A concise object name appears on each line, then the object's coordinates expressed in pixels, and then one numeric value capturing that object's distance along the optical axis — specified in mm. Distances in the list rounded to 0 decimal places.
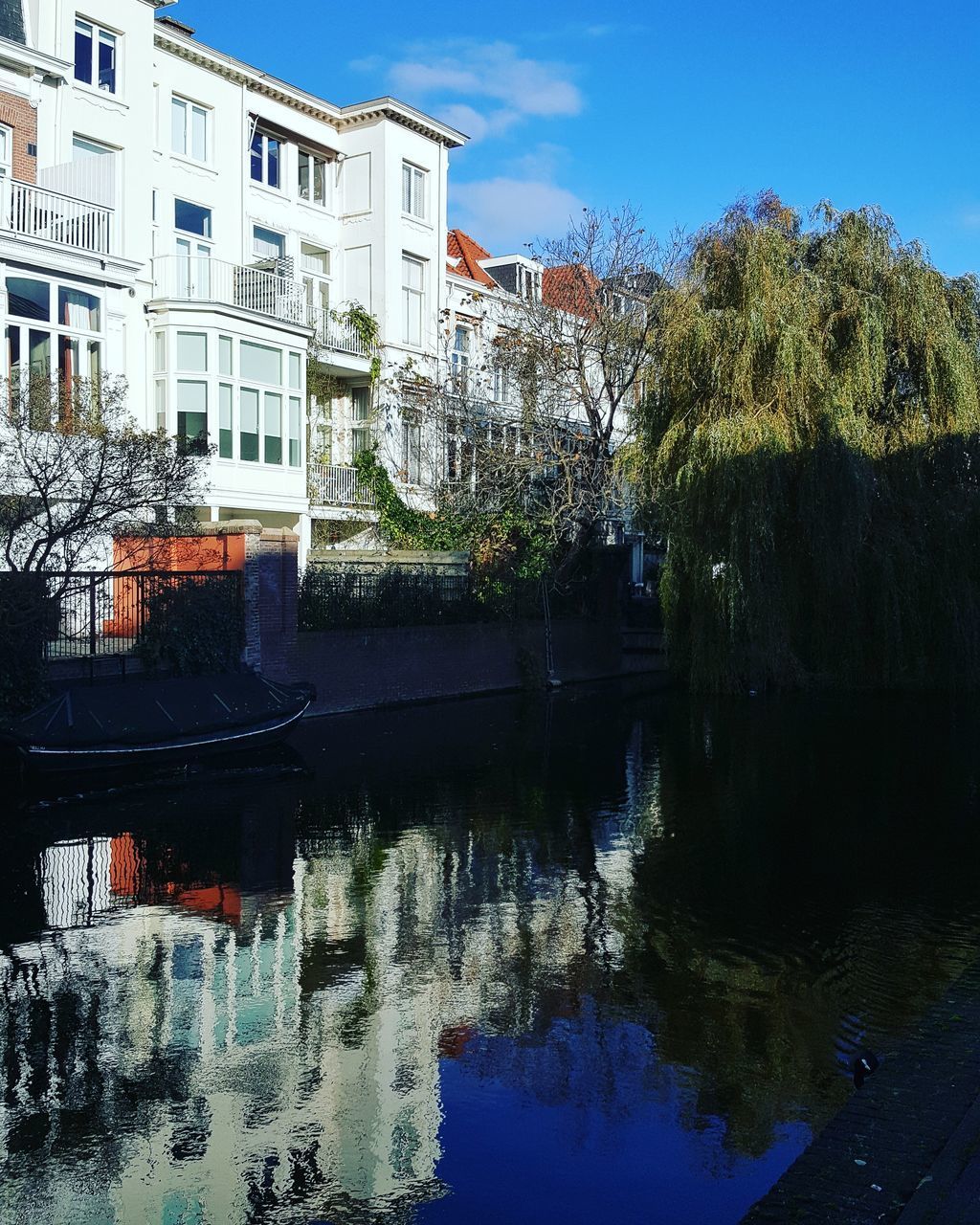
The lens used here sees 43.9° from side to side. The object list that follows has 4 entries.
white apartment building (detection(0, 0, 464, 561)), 23594
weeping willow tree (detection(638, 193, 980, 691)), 24188
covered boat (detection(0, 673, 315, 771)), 14500
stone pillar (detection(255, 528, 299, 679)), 20969
